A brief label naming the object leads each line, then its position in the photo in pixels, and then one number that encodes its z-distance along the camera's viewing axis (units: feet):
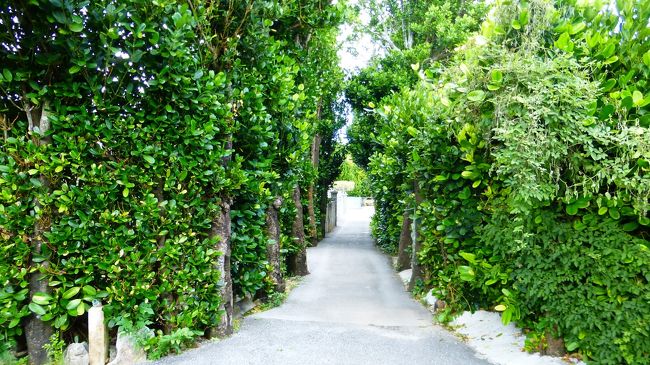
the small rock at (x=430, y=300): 22.35
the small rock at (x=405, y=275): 30.45
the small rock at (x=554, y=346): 13.06
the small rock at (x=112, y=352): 13.45
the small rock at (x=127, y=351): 13.12
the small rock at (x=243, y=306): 19.97
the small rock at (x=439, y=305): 20.31
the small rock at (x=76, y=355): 12.74
